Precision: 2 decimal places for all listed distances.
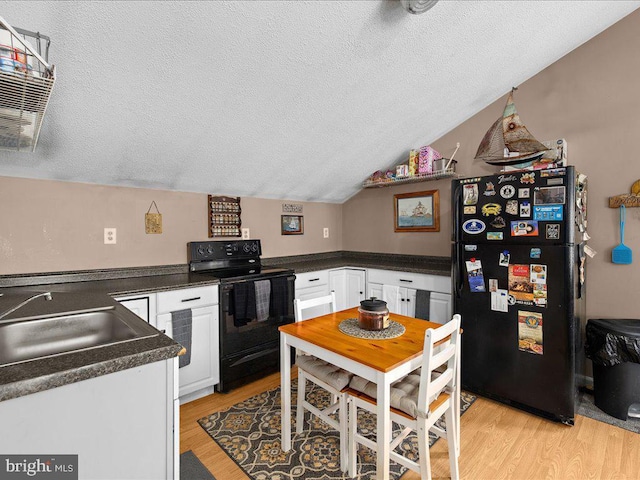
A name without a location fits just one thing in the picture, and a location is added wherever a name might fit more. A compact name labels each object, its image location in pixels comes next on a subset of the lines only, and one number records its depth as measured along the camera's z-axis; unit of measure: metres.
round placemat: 1.66
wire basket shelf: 1.00
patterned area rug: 1.71
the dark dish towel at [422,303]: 2.92
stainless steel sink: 1.22
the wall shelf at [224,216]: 3.11
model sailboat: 1.88
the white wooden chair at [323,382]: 1.69
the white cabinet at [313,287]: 3.15
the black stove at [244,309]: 2.54
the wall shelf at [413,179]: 3.12
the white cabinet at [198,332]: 2.27
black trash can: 2.10
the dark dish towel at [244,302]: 2.57
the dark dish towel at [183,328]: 2.29
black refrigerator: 2.06
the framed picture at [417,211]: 3.38
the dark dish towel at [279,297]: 2.81
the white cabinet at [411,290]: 2.81
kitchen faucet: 1.32
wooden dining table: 1.38
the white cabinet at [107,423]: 0.83
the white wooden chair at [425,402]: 1.39
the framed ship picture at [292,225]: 3.71
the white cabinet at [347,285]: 3.49
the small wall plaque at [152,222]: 2.73
